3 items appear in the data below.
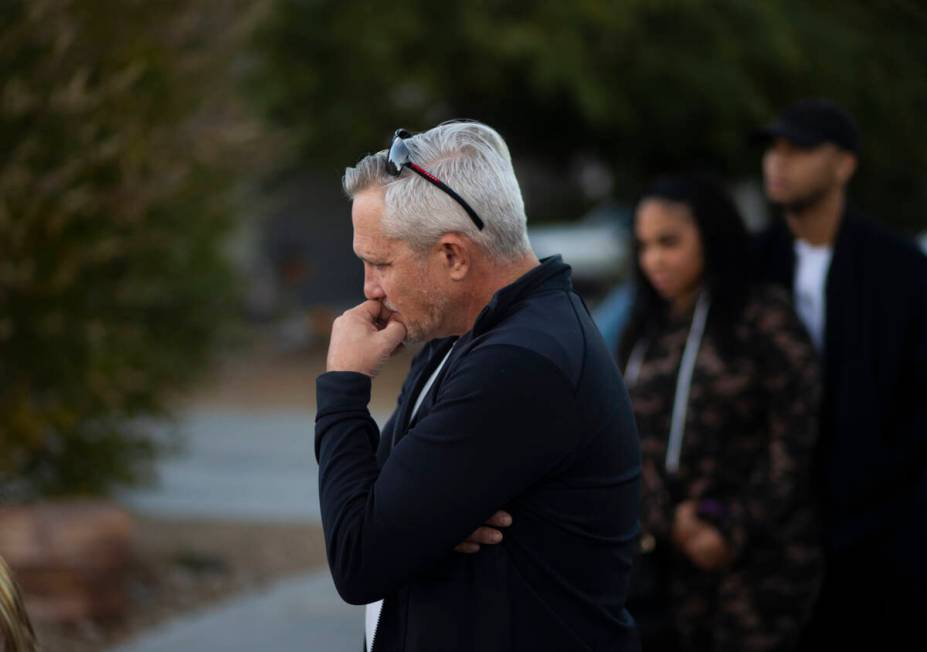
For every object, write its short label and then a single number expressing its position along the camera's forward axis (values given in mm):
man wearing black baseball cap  7516
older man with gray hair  4047
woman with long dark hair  7254
